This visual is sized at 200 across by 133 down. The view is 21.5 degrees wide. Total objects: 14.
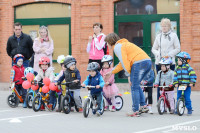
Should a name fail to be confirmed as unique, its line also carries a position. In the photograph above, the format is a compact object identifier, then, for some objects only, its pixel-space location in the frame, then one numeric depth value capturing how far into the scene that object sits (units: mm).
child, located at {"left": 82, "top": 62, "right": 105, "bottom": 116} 11422
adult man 14094
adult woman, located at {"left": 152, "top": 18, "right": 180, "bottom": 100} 12562
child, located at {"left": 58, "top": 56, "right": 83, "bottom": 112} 11871
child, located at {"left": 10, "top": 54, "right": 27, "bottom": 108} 13172
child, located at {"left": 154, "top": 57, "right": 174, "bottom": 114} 11773
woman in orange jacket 11055
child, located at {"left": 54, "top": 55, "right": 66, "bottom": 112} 12076
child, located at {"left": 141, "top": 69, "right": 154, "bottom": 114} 11961
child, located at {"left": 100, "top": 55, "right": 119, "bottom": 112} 12336
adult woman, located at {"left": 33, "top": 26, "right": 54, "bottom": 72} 13948
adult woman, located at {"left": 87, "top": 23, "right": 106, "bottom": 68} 13812
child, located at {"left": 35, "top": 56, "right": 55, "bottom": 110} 12448
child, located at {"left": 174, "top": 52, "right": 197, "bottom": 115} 11383
